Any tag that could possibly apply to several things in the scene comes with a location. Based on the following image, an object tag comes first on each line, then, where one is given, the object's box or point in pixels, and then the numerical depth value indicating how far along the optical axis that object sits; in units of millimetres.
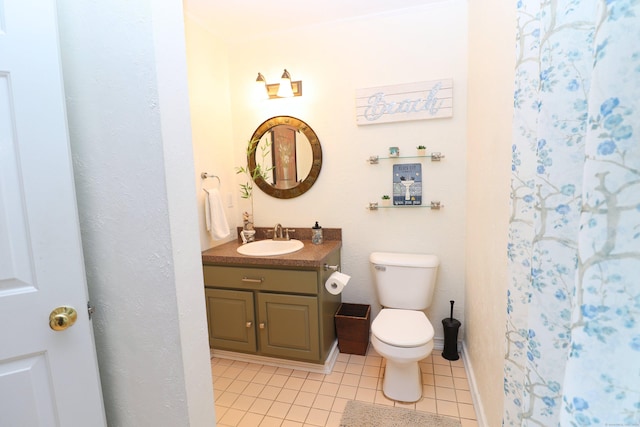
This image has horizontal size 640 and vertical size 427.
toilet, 1744
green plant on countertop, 2580
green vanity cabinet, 2033
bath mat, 1658
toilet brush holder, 2203
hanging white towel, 2281
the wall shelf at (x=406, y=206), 2270
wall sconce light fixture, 2404
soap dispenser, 2402
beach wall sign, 2168
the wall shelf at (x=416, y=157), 2229
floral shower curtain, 368
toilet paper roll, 2109
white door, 816
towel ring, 2293
